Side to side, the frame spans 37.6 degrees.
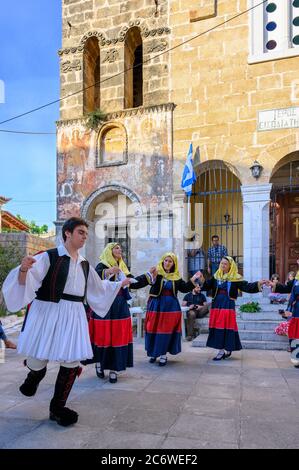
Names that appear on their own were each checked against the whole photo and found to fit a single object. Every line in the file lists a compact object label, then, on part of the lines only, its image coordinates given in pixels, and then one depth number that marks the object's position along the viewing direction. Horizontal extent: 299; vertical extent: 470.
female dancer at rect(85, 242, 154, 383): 5.68
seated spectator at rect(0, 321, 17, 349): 5.65
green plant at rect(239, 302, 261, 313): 9.23
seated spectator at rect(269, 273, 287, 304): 9.72
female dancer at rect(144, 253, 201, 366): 6.86
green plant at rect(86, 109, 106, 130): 12.27
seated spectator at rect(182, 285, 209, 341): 9.41
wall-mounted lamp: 10.27
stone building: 10.43
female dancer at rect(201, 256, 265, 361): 7.18
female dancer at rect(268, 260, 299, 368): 6.84
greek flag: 10.78
